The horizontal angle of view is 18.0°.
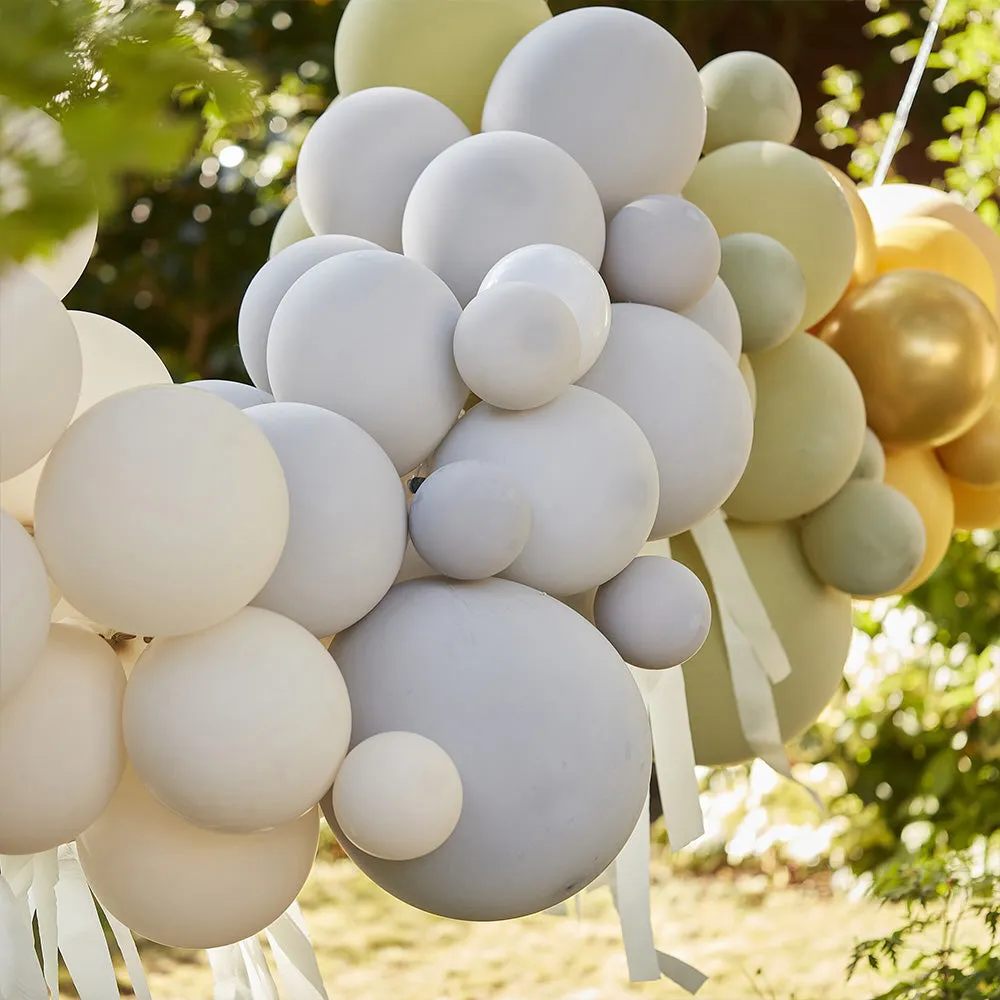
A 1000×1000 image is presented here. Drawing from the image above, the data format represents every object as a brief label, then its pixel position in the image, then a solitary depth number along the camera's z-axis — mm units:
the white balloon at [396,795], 3057
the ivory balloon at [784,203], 3954
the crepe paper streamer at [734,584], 3942
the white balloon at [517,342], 3171
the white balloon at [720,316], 3643
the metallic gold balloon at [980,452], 4318
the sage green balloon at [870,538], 3972
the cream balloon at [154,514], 2931
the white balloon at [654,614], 3326
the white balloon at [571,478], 3243
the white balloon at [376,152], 3582
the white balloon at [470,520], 3153
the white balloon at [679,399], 3440
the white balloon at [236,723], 2995
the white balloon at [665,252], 3527
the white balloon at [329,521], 3115
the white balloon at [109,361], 3175
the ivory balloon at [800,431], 3930
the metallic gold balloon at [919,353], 4067
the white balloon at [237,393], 3287
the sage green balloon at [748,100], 4082
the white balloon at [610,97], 3581
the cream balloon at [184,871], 3155
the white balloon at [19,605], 2895
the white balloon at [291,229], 4005
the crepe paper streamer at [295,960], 3497
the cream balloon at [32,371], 2896
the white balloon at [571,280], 3238
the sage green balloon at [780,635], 4053
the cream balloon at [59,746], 3018
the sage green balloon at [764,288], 3794
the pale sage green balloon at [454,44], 3777
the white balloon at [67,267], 3034
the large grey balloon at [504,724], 3146
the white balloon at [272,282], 3433
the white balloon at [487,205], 3407
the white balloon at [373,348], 3235
